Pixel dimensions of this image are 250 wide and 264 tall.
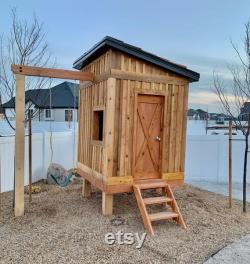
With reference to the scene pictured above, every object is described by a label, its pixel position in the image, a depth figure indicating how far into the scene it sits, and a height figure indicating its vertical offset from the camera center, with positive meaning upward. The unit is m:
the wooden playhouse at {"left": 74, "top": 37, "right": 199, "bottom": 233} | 4.68 +0.05
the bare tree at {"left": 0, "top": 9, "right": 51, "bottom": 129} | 7.46 +2.04
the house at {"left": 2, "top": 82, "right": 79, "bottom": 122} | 22.80 +1.28
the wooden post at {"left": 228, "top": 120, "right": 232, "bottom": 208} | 5.40 -1.06
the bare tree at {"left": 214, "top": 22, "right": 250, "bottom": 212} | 5.85 +0.86
